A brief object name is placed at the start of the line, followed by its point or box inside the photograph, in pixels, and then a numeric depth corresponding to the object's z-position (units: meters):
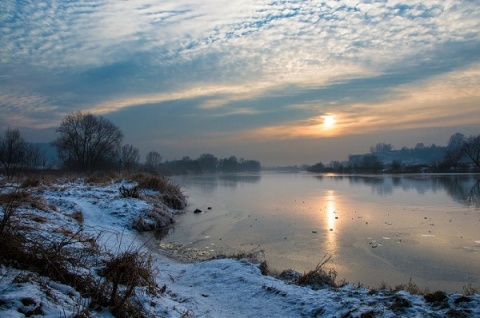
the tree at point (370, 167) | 95.49
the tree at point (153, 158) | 150.62
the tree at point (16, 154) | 32.53
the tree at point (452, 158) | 79.94
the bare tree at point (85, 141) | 61.94
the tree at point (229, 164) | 185.12
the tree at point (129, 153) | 100.09
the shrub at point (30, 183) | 19.62
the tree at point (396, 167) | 84.45
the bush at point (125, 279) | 4.48
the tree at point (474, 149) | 77.50
